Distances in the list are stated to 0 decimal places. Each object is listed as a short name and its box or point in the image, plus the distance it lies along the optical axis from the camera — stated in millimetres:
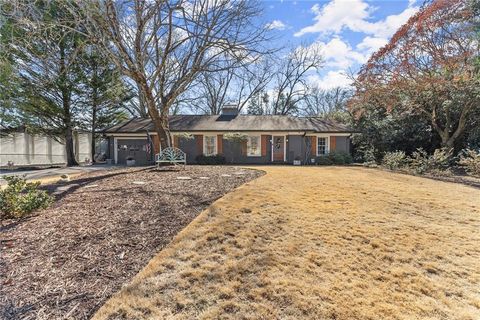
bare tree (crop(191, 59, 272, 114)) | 31003
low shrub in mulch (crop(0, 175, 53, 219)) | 4531
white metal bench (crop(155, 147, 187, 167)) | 11292
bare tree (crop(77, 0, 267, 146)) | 8773
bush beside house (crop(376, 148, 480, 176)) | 12707
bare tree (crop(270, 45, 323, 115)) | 29078
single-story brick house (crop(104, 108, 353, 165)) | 19000
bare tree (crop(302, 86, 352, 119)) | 36344
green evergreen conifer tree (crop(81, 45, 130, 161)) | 18050
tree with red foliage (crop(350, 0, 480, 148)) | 13531
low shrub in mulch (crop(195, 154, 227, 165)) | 18433
